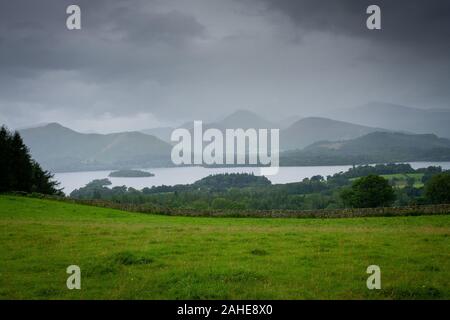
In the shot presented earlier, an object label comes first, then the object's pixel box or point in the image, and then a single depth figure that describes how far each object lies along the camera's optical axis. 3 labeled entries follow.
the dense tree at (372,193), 74.19
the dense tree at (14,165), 59.44
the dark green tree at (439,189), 77.50
